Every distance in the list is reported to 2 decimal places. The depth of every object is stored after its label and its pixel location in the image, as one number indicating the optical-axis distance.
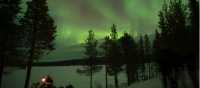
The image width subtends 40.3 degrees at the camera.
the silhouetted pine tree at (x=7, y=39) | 6.94
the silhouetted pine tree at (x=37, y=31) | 7.01
